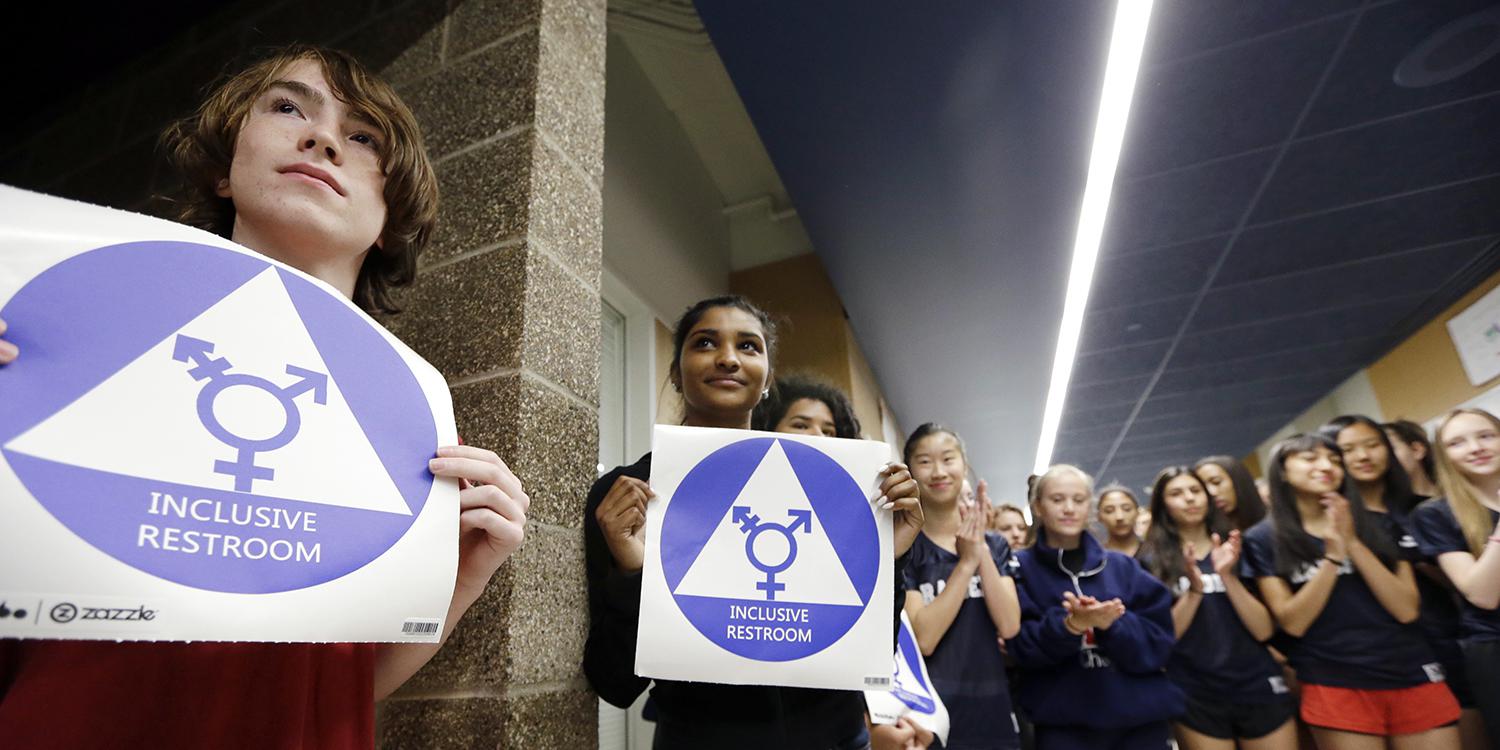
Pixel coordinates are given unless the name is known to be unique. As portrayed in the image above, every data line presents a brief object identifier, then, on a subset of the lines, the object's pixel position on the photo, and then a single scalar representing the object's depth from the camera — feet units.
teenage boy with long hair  2.14
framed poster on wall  18.13
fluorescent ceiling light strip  9.53
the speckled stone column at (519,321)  3.81
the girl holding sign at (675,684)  3.69
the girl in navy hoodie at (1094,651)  7.05
